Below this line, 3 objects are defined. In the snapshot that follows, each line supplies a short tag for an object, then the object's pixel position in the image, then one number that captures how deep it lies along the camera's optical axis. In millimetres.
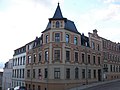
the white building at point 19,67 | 27748
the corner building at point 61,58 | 19205
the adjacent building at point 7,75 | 34531
